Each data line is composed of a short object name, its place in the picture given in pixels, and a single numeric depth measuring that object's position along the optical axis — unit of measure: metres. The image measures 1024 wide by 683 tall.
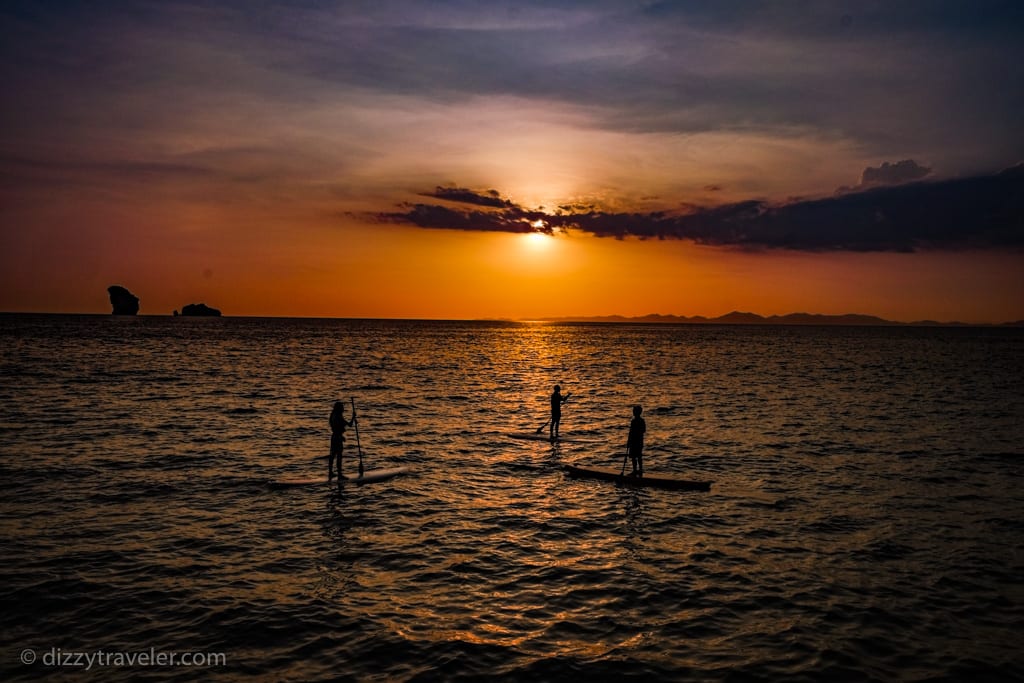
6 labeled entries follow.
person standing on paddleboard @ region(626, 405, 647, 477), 23.47
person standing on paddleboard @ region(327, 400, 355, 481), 22.78
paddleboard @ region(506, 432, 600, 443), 33.44
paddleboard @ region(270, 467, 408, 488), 22.48
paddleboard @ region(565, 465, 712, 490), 22.66
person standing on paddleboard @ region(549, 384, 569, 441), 32.59
